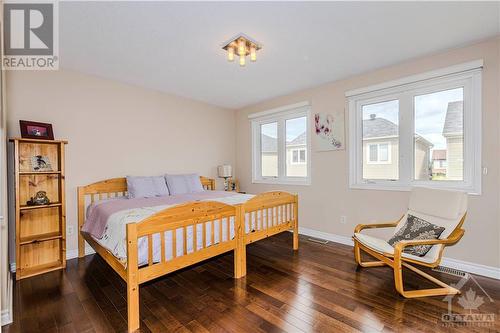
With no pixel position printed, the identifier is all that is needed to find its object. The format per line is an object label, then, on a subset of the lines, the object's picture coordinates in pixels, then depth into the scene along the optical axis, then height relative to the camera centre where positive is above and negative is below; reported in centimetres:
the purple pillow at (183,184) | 364 -30
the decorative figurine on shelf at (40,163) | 269 +3
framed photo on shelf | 257 +40
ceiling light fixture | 234 +122
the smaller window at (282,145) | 409 +37
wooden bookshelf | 253 -56
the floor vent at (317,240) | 351 -116
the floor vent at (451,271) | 248 -116
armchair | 209 -70
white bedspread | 187 -64
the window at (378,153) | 316 +15
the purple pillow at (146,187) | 325 -32
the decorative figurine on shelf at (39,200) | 261 -39
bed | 182 -63
